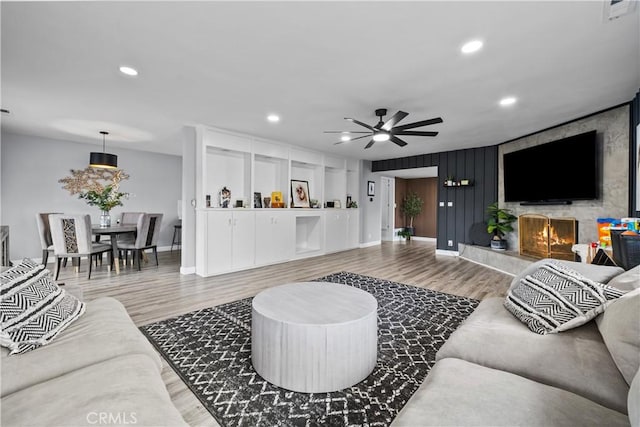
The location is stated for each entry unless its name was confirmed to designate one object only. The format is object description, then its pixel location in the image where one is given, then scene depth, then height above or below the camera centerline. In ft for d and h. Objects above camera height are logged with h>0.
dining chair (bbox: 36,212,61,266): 15.24 -1.15
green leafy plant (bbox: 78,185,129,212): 16.43 +0.71
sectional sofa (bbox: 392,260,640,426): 3.03 -2.14
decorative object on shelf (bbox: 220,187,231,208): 16.44 +0.84
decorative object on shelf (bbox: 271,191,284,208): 19.06 +0.90
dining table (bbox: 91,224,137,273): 15.12 -1.10
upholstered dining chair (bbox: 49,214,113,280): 13.67 -1.22
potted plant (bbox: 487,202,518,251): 18.39 -0.63
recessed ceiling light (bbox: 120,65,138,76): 8.69 +4.35
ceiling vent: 5.85 +4.33
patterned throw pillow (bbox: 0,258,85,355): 4.19 -1.58
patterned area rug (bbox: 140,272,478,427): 5.11 -3.53
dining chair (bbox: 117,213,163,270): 15.92 -1.32
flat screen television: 13.04 +2.26
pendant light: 16.02 +2.91
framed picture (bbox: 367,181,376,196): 26.94 +2.39
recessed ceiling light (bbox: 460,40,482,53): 7.27 +4.37
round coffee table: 5.56 -2.64
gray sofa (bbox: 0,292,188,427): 2.93 -2.09
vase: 16.87 -0.52
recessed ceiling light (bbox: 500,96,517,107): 11.19 +4.55
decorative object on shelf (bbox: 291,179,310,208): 20.48 +1.39
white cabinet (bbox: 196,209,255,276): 15.06 -1.64
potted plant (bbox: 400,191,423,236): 31.42 +0.72
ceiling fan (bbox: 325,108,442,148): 10.65 +3.39
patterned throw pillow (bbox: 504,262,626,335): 4.82 -1.53
